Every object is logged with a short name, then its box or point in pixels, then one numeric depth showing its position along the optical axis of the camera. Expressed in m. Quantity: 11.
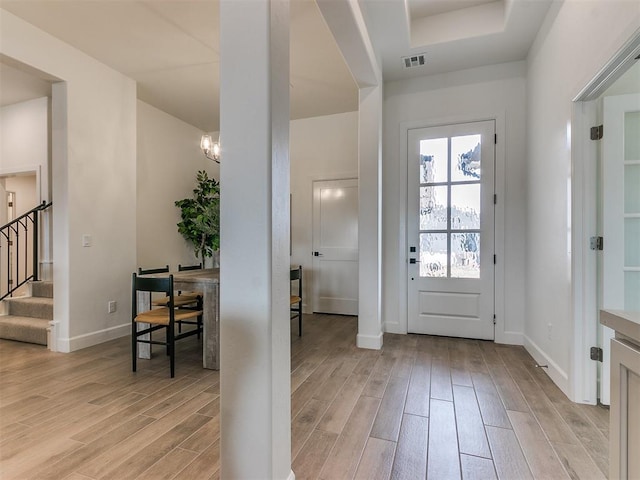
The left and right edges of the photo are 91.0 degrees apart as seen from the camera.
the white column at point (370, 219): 3.29
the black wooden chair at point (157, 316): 2.61
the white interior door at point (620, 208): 2.05
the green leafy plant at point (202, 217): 4.84
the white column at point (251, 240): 1.17
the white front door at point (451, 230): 3.51
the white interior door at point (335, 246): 4.87
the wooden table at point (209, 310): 2.77
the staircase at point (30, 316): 3.44
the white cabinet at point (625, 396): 0.84
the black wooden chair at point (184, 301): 3.39
